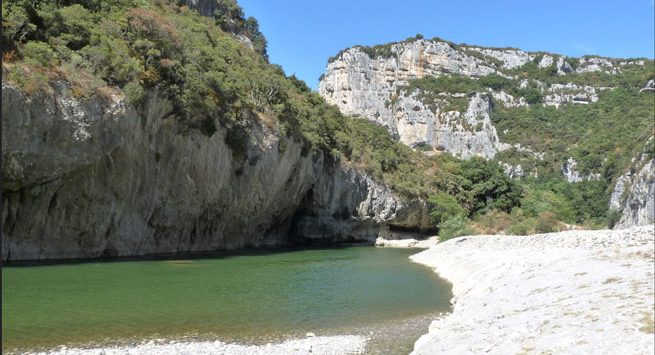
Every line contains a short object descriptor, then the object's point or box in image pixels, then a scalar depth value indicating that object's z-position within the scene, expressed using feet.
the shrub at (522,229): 217.36
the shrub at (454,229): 209.15
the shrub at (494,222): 251.60
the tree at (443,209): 257.55
